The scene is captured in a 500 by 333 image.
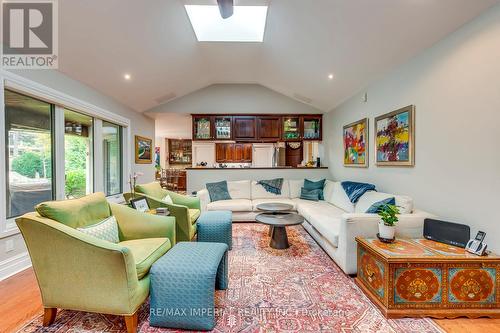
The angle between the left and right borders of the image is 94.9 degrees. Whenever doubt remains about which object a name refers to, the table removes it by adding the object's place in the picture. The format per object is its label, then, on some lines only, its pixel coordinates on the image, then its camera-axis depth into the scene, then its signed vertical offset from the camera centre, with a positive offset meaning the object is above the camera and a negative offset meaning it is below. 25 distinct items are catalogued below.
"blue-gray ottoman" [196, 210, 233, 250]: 2.92 -0.85
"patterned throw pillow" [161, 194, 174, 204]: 3.27 -0.51
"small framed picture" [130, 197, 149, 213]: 2.58 -0.47
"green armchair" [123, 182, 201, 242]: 2.78 -0.59
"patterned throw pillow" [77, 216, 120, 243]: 1.87 -0.56
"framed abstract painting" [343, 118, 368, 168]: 3.85 +0.36
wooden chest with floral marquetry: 1.79 -0.96
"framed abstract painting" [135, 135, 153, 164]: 5.22 +0.33
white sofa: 2.36 -0.73
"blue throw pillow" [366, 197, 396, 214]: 2.61 -0.47
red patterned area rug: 1.69 -1.20
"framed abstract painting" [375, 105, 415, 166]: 2.79 +0.35
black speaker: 1.99 -0.62
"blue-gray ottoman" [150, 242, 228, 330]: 1.62 -0.94
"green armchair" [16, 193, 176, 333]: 1.53 -0.73
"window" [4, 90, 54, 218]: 2.51 +0.14
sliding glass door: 2.54 +0.15
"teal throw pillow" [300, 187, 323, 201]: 4.59 -0.63
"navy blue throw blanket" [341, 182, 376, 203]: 3.42 -0.40
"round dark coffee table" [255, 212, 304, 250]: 3.05 -0.83
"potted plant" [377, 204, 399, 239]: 2.10 -0.54
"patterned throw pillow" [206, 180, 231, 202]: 4.68 -0.58
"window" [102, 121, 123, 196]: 4.35 +0.13
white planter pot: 2.11 -0.62
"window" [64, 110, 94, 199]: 3.38 +0.14
